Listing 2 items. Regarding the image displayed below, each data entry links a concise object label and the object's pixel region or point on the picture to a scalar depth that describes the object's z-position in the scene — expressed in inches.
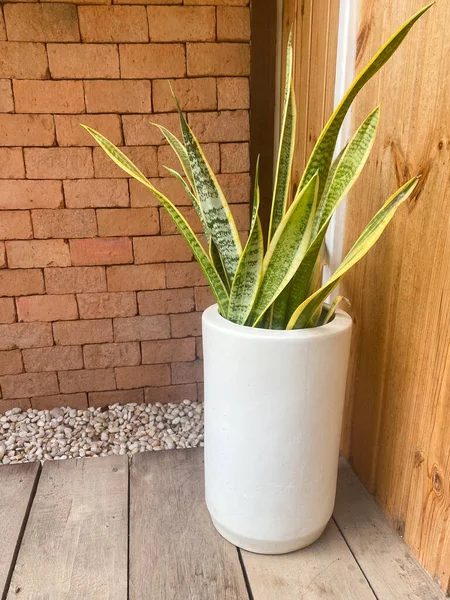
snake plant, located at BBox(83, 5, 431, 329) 29.2
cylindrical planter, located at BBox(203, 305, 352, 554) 30.5
